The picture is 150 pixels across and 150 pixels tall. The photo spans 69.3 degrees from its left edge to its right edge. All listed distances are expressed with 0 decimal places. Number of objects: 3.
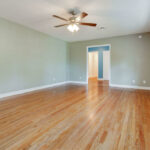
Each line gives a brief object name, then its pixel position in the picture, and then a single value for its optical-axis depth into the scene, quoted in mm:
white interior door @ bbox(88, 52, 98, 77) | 9394
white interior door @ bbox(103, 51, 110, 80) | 7879
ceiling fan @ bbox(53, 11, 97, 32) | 3045
